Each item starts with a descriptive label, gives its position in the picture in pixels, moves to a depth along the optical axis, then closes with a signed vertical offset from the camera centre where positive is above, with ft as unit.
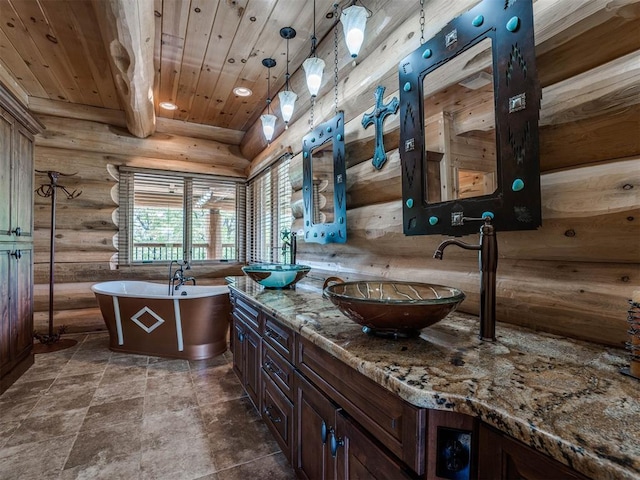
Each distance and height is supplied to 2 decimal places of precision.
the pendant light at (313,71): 6.95 +3.78
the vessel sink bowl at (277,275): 7.43 -0.70
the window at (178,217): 14.38 +1.38
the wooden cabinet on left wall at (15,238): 8.39 +0.26
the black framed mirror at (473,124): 3.82 +1.69
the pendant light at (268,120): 9.52 +3.78
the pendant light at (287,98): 8.13 +3.84
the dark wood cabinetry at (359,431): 2.23 -1.70
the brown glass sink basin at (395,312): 3.34 -0.72
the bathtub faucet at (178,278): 13.12 -1.31
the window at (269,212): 12.04 +1.43
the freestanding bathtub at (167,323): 10.70 -2.59
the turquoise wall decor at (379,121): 6.35 +2.49
